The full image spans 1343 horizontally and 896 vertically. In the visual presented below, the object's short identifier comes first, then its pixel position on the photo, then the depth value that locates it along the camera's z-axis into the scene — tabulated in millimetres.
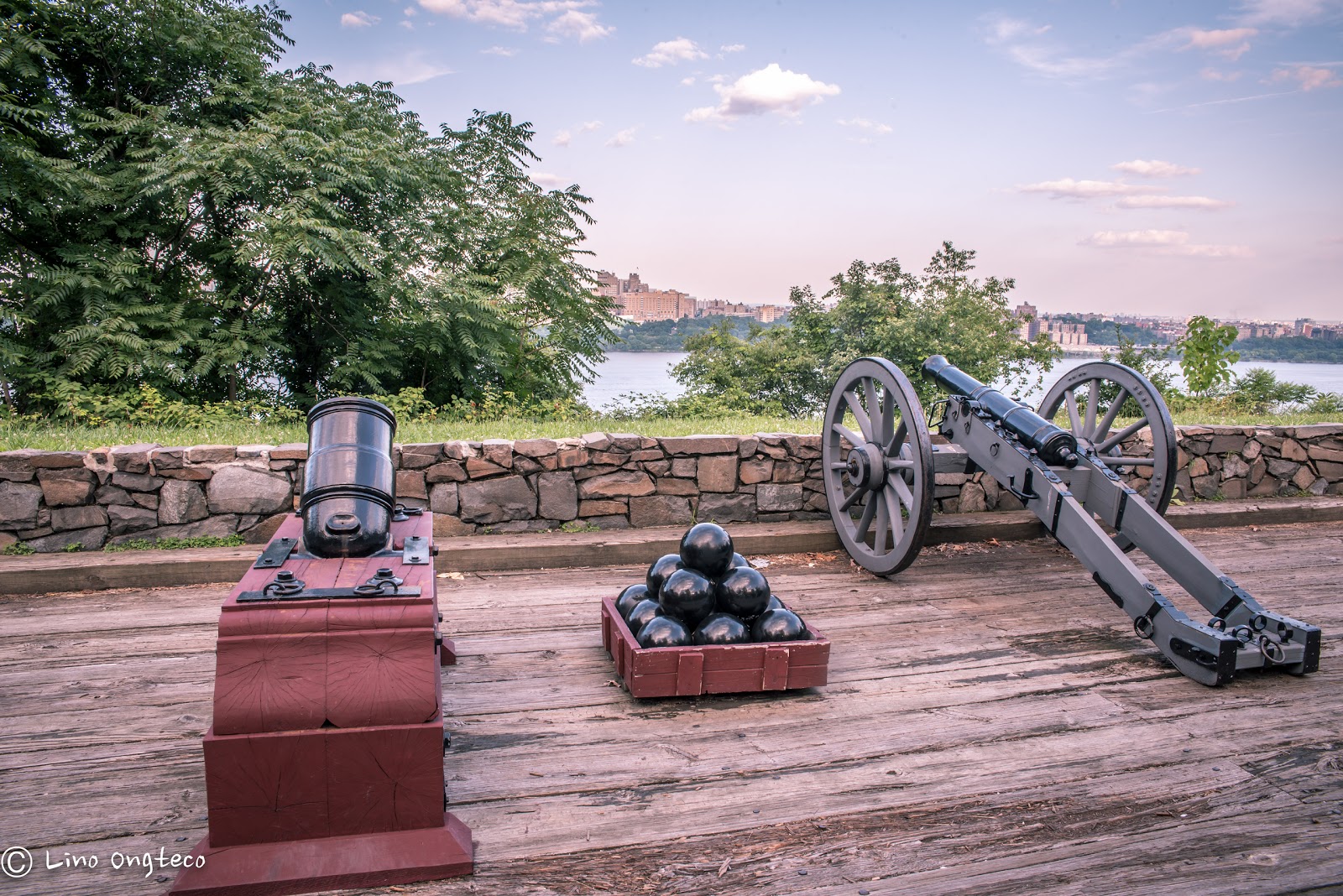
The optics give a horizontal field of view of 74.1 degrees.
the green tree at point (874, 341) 12312
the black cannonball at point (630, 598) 3732
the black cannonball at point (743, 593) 3523
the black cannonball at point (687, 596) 3469
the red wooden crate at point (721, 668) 3340
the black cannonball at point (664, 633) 3393
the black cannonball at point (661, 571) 3654
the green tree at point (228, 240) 7531
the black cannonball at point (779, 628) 3484
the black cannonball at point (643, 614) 3521
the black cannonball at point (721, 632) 3449
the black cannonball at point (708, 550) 3543
